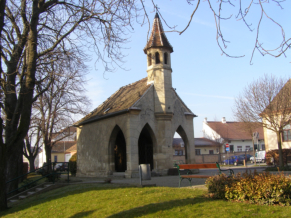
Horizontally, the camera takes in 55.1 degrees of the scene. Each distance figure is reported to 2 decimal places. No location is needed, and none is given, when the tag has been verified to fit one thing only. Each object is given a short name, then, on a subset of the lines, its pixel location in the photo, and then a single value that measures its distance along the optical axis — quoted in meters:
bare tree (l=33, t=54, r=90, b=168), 25.42
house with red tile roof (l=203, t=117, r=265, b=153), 50.47
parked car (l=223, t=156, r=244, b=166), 36.50
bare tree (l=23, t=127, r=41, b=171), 30.73
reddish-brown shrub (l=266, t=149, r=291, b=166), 25.94
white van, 36.07
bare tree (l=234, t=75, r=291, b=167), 20.14
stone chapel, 18.80
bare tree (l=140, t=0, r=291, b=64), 4.42
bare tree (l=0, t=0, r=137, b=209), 9.86
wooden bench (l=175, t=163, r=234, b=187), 10.49
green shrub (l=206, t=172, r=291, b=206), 7.11
